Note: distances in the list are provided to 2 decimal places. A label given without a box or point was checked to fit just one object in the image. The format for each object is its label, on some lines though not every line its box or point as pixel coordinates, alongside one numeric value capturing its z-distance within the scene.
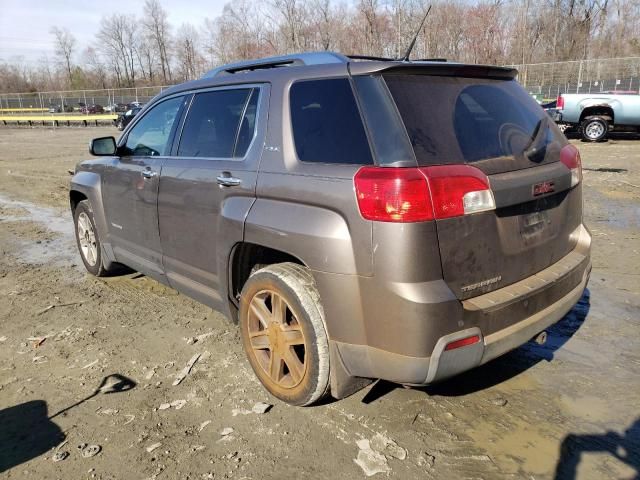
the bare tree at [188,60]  66.81
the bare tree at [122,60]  86.38
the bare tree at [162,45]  82.81
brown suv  2.32
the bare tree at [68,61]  89.09
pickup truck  15.99
